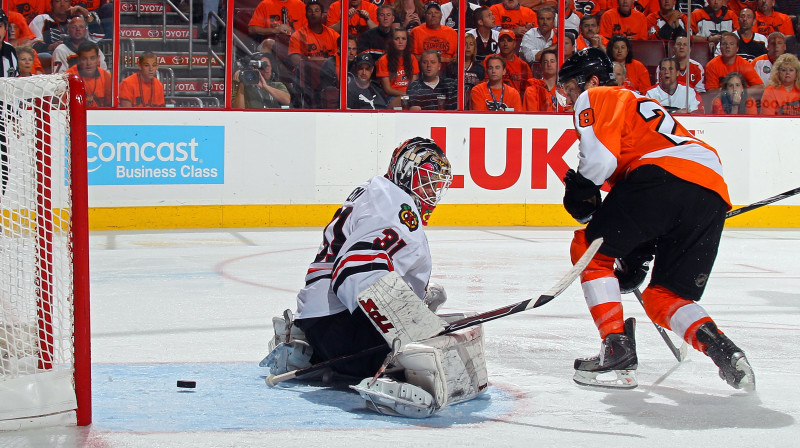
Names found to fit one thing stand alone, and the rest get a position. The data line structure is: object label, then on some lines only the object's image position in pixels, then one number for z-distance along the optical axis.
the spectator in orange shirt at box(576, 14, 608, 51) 17.92
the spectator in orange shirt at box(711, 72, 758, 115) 17.66
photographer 16.14
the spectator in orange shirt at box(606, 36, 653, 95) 17.91
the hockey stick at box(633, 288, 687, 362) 6.52
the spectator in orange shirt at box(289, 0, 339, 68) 16.55
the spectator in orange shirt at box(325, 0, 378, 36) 16.72
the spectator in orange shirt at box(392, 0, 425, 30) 17.25
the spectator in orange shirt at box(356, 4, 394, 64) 16.94
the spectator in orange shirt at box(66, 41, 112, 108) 15.34
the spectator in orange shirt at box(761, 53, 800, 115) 17.70
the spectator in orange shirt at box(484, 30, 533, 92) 17.50
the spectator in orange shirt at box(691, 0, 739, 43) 18.31
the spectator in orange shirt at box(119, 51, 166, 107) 15.47
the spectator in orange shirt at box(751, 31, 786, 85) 18.14
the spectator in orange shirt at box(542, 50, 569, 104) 17.50
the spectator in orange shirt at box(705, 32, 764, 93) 17.86
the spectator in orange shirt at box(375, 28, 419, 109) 16.86
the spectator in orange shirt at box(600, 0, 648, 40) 18.55
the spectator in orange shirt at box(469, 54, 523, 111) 17.23
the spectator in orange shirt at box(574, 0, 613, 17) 18.22
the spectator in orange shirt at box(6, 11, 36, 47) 15.09
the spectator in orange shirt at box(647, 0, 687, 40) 18.27
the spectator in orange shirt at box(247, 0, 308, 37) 16.22
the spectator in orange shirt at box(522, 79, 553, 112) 17.37
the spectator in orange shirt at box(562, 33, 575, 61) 17.67
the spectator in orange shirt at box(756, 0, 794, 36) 18.58
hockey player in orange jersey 5.52
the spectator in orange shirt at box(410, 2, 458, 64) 17.12
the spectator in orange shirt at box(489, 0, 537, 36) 17.67
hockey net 4.54
